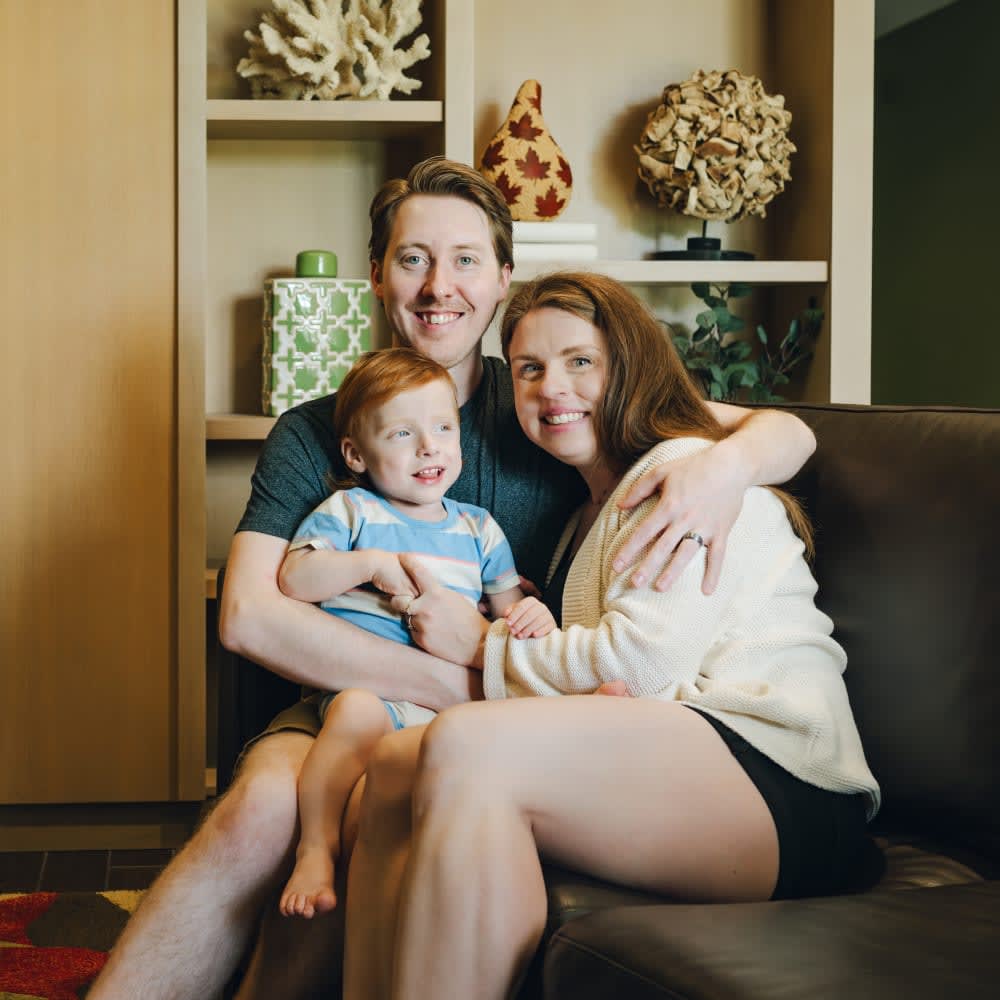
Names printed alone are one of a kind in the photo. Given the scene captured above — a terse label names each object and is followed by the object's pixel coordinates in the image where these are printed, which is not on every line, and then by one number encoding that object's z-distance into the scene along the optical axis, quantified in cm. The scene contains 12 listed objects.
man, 146
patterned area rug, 205
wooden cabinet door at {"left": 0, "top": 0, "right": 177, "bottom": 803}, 256
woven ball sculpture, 271
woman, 122
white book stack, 271
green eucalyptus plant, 282
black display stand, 283
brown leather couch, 105
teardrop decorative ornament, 269
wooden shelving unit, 261
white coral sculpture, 259
